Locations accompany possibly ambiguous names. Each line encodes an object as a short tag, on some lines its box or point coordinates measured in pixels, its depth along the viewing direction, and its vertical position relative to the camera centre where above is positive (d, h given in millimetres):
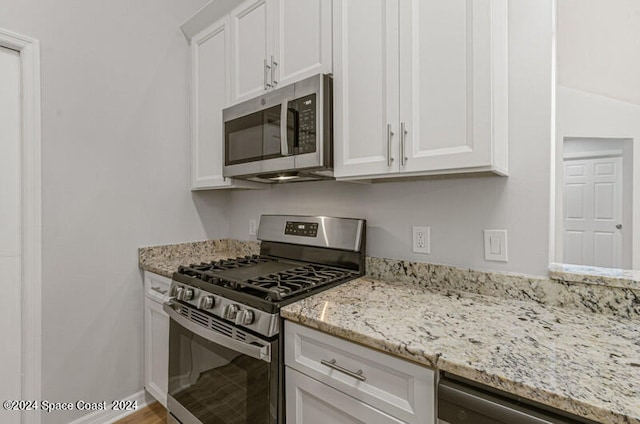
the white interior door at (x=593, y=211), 3188 -20
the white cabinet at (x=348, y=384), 838 -539
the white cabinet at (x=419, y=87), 1057 +472
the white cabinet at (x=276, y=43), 1467 +877
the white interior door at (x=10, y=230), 1564 -111
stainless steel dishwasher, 648 -446
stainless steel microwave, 1418 +388
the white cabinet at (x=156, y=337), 1828 -801
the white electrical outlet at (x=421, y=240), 1470 -148
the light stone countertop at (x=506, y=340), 633 -369
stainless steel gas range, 1147 -452
